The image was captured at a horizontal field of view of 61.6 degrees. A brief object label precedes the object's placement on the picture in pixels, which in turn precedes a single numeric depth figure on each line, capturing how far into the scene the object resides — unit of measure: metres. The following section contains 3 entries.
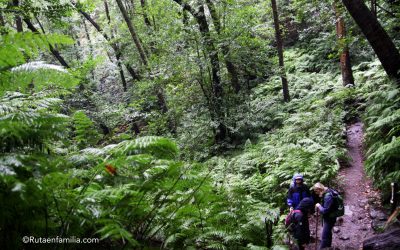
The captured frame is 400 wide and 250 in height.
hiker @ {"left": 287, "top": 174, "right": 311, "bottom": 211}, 6.23
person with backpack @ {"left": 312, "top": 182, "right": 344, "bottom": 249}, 5.73
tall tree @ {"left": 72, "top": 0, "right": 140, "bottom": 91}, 17.91
